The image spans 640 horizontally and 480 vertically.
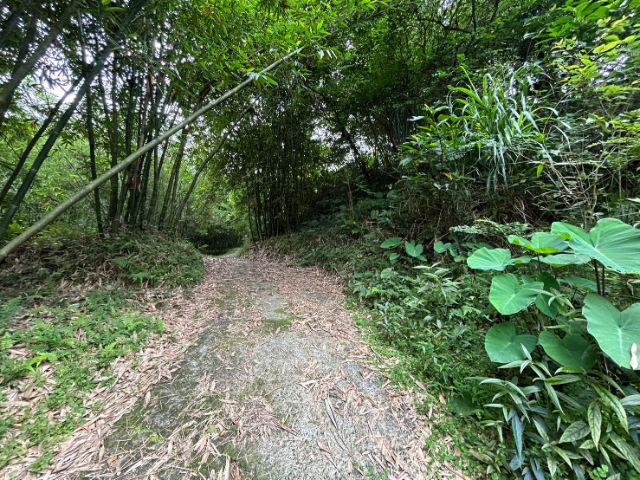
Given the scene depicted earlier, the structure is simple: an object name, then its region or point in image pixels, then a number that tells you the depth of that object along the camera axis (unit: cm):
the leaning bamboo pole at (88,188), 116
